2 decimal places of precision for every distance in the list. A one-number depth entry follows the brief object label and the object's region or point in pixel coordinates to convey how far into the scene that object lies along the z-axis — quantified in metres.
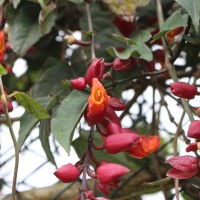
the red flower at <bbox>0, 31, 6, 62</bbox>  0.79
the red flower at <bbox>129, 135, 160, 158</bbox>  0.74
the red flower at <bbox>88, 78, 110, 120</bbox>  0.72
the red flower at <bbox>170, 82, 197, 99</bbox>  0.74
